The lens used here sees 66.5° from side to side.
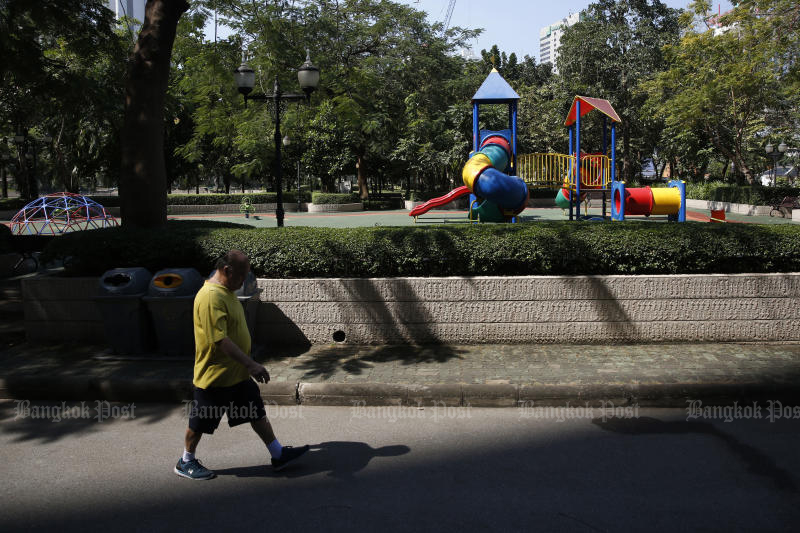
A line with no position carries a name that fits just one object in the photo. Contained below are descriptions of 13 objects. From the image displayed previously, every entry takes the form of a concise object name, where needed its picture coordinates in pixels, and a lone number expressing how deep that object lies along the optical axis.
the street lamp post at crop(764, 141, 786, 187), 32.41
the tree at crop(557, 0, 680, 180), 39.94
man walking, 4.11
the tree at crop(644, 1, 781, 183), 25.69
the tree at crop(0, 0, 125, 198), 11.61
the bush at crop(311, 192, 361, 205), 36.09
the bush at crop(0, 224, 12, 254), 13.09
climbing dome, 24.46
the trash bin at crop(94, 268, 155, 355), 6.85
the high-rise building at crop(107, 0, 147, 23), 170.93
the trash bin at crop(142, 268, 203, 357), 6.78
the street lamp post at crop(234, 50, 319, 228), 12.83
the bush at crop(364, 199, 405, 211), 38.37
